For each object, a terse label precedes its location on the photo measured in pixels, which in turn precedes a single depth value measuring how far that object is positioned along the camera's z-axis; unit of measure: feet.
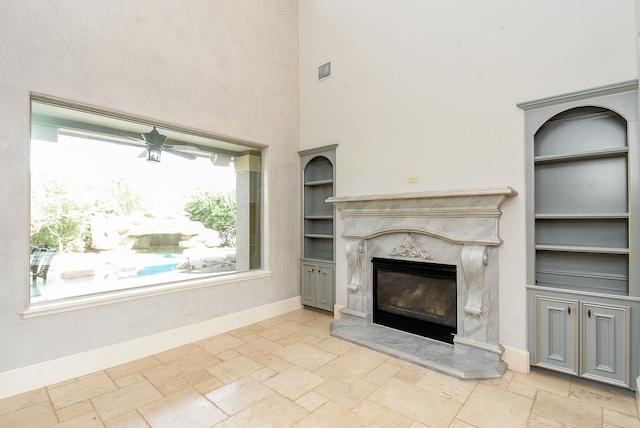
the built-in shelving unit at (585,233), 7.54
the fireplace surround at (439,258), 9.13
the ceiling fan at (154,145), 10.80
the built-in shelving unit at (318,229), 13.97
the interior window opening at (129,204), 8.78
